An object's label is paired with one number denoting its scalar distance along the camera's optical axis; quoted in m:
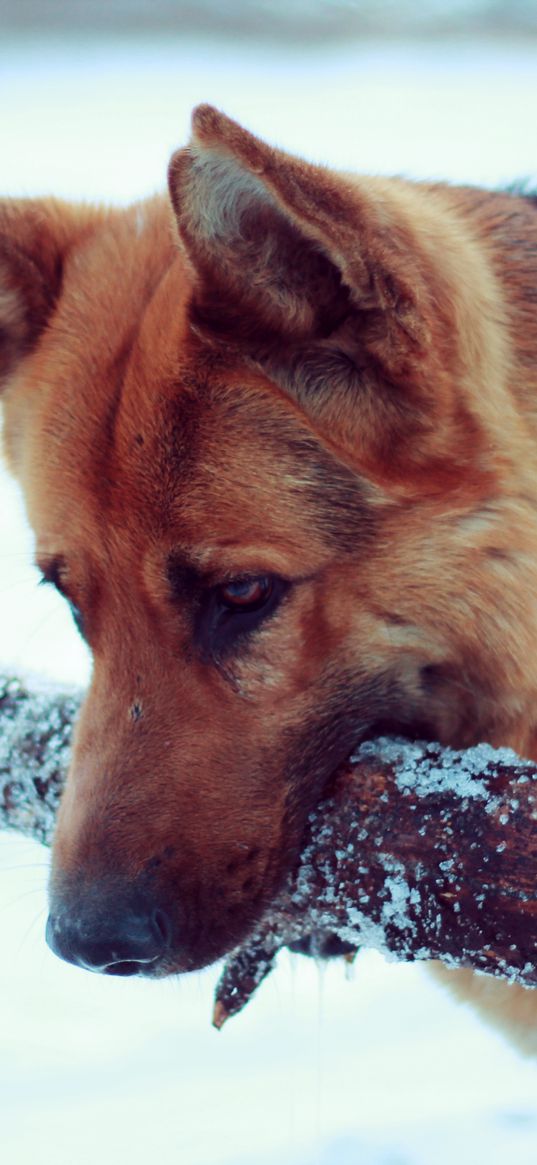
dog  1.39
